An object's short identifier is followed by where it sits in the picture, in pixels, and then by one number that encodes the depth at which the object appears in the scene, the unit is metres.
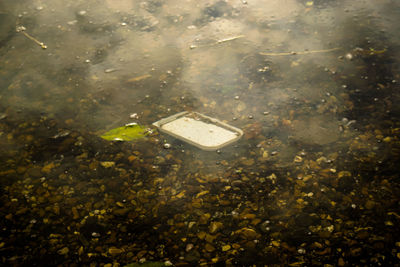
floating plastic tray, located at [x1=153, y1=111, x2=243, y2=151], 2.63
